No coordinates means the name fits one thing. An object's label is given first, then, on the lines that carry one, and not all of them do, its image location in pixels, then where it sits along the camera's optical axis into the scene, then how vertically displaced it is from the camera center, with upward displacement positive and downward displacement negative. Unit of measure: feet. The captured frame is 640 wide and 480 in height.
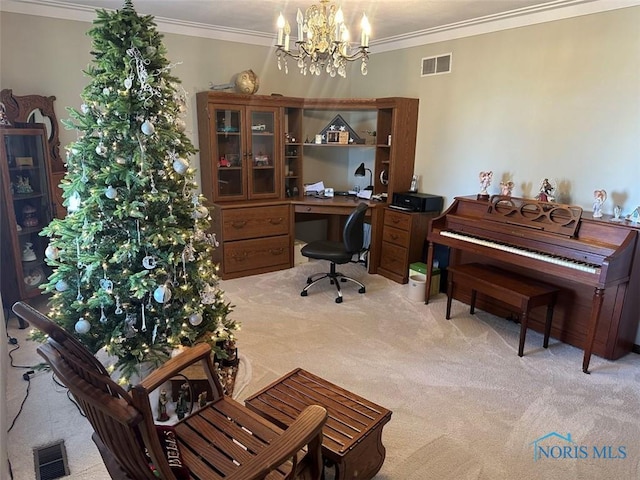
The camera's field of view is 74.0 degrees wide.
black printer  13.34 -1.71
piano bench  9.34 -3.11
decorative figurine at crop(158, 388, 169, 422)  7.32 -4.57
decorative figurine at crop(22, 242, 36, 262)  10.75 -2.92
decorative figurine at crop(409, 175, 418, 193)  14.48 -1.24
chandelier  7.82 +1.97
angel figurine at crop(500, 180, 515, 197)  11.63 -1.03
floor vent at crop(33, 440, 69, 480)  6.17 -4.78
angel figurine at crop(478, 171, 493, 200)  11.90 -0.91
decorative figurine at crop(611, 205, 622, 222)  9.38 -1.33
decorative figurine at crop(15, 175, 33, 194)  10.56 -1.22
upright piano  8.70 -2.29
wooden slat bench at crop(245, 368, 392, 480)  5.39 -3.67
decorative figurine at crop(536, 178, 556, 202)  10.66 -1.02
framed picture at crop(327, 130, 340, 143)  15.19 +0.30
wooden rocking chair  3.70 -2.88
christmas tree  6.80 -1.23
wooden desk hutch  13.67 -0.75
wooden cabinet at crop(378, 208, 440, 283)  13.37 -2.95
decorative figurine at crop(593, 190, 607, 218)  9.61 -1.10
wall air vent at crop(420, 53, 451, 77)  13.06 +2.54
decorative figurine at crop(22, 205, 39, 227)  10.82 -2.02
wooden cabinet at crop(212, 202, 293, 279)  13.73 -3.10
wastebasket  12.53 -4.10
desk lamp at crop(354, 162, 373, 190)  15.25 -0.94
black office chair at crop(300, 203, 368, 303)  12.15 -3.07
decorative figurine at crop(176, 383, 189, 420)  7.29 -4.45
